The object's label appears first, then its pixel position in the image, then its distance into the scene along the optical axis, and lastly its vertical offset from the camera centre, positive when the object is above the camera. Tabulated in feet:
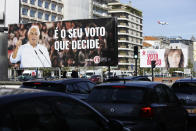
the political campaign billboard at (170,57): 261.44 +3.95
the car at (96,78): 187.83 -7.26
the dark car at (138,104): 20.27 -2.24
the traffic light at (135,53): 86.14 +2.20
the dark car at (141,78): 57.17 -2.25
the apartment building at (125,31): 376.89 +32.38
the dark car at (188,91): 35.50 -2.68
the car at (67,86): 30.71 -1.83
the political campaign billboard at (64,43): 142.92 +7.71
